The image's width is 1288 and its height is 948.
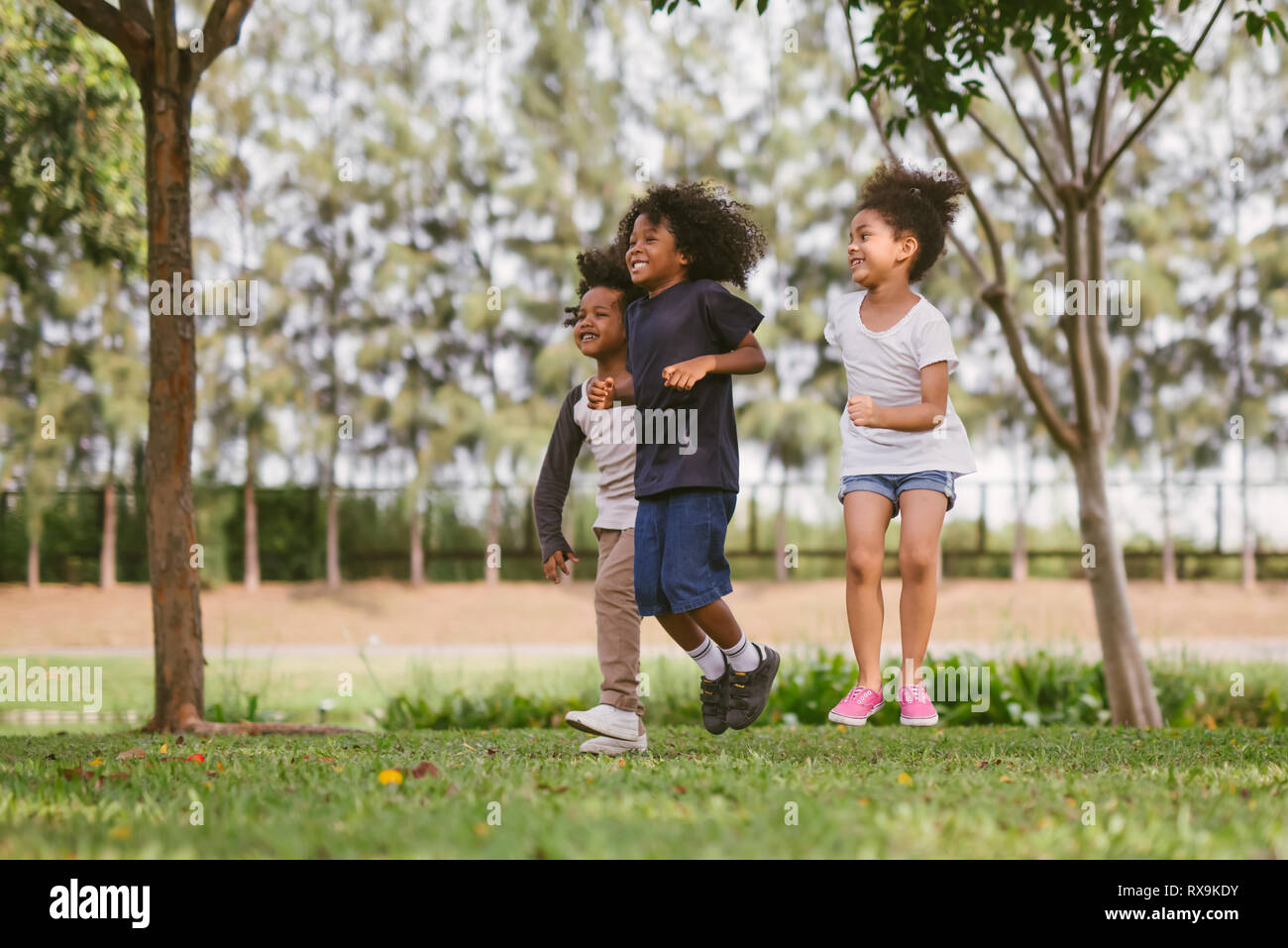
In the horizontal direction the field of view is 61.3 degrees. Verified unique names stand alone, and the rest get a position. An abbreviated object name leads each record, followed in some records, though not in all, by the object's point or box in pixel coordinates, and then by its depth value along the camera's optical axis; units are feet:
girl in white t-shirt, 13.74
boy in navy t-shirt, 13.23
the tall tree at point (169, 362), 19.76
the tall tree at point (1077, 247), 18.25
